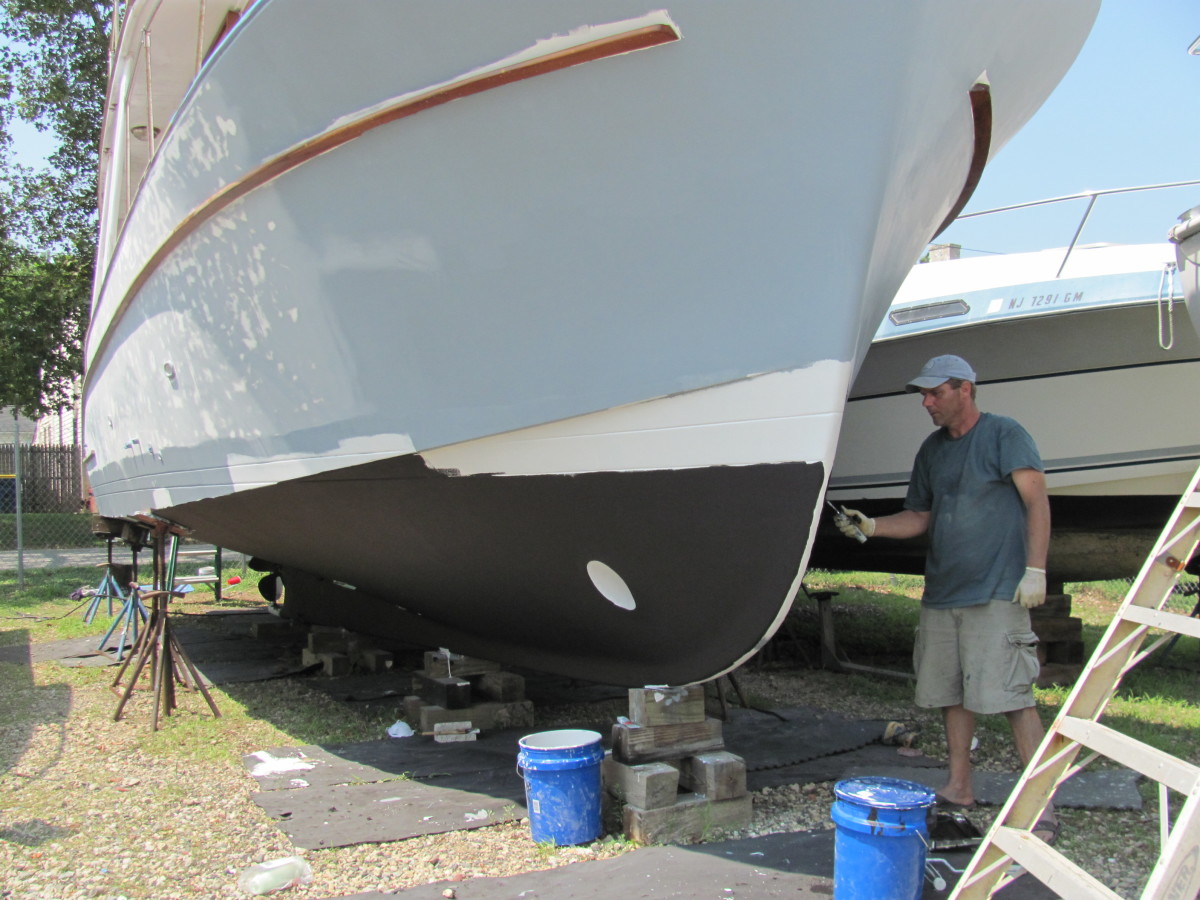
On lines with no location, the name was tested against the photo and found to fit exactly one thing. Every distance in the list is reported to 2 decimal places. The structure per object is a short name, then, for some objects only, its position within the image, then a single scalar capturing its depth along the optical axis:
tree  15.17
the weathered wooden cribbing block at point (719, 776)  2.92
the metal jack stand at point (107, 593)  7.24
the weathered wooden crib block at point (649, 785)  2.80
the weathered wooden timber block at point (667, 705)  3.03
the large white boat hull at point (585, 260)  2.19
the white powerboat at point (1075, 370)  4.46
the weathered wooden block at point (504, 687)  4.11
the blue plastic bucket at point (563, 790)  2.74
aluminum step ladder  1.73
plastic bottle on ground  2.52
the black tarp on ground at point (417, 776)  2.97
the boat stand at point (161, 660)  4.36
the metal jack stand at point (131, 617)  5.90
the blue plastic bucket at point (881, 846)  2.29
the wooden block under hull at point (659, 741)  3.00
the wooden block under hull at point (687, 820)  2.77
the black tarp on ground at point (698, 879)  2.44
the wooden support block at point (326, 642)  5.60
